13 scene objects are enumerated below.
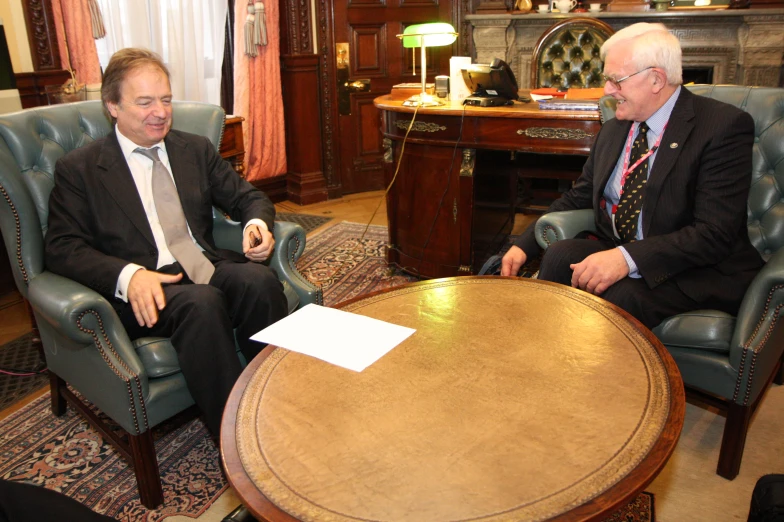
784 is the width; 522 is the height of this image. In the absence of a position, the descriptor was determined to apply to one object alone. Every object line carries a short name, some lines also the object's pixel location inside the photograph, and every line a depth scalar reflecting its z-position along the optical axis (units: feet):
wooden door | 15.55
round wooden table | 3.07
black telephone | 9.25
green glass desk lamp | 9.68
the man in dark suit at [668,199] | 5.92
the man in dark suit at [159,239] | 5.54
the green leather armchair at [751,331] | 5.47
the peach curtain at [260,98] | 14.25
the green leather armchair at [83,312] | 5.29
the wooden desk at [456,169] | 8.72
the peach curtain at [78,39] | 10.52
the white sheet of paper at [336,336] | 4.44
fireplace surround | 15.49
